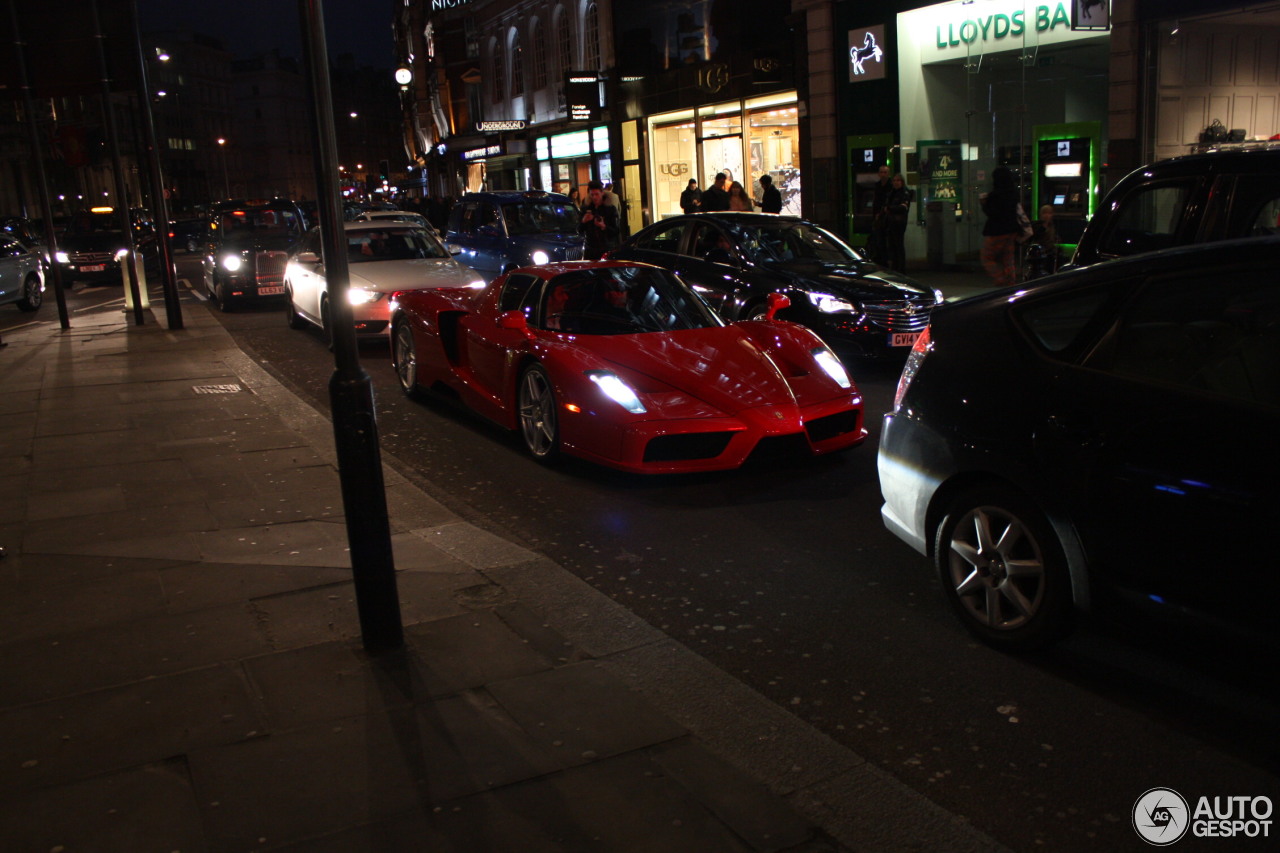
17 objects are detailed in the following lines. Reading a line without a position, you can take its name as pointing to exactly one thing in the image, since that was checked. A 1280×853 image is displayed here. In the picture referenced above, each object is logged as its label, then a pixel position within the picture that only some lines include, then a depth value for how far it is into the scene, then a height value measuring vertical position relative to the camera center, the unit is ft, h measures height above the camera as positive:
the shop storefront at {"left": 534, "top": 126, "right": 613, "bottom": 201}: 106.01 +6.14
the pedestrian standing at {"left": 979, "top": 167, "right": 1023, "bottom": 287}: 46.80 -1.86
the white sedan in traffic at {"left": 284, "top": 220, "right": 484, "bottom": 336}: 40.60 -1.67
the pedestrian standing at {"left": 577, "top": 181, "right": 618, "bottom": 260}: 67.72 -0.58
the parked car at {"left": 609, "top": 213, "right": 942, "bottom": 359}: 33.50 -2.48
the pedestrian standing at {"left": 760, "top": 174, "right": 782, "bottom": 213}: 64.64 +0.39
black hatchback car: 10.65 -2.96
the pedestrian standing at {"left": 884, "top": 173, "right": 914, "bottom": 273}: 55.67 -0.89
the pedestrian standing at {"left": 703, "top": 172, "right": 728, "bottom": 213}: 65.31 +0.66
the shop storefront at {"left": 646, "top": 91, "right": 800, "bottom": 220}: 76.02 +4.68
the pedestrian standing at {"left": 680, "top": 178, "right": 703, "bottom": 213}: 70.74 +0.74
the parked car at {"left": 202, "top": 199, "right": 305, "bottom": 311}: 60.54 -0.54
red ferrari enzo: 20.97 -3.45
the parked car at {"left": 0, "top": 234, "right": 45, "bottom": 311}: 66.33 -1.31
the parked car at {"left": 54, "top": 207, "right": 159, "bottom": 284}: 88.38 -0.15
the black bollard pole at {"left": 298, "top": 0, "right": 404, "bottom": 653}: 12.74 -2.31
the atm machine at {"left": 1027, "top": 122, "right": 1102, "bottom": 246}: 53.31 +0.57
